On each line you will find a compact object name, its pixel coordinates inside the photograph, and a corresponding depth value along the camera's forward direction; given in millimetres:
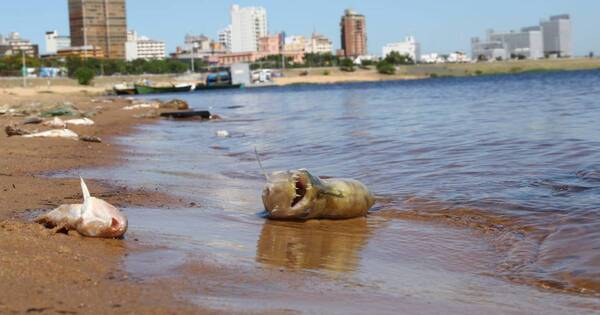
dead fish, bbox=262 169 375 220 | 7301
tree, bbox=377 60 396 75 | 158625
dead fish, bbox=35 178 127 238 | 5523
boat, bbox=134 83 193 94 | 87250
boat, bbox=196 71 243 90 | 107375
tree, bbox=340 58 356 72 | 167262
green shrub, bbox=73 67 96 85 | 107000
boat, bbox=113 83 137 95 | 85625
